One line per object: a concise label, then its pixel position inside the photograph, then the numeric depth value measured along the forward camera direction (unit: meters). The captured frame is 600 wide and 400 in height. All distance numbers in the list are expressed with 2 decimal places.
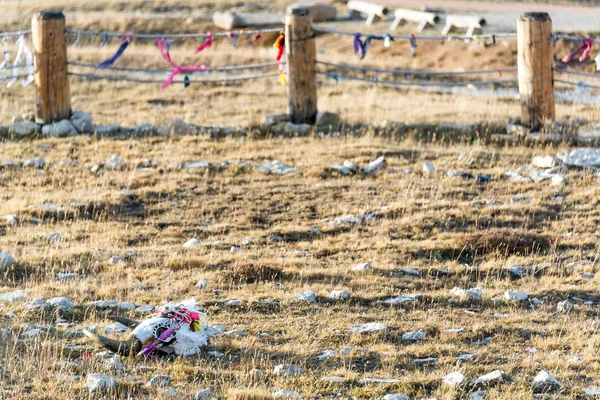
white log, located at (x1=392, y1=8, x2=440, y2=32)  50.62
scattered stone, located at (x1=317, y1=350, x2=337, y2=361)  12.81
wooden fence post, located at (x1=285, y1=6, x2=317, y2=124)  27.11
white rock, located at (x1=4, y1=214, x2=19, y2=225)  20.02
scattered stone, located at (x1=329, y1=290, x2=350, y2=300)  15.30
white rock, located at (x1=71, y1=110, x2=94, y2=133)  27.67
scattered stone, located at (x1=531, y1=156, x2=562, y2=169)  23.04
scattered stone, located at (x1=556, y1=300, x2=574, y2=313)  14.89
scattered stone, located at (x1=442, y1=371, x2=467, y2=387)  11.78
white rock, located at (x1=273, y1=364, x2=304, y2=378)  12.16
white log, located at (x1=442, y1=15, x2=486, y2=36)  46.25
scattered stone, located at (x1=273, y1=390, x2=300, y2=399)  11.39
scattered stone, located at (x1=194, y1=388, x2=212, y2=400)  11.41
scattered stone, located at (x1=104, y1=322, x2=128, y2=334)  13.59
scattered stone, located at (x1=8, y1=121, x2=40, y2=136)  27.45
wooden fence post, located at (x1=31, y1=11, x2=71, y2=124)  27.22
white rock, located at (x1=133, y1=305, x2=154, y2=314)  14.59
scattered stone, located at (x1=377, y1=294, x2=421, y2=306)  15.16
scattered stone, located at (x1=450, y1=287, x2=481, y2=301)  15.36
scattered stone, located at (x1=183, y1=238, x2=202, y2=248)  18.55
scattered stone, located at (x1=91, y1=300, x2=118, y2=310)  14.84
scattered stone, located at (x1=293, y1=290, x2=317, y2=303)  15.17
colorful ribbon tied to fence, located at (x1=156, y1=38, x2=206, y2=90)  28.57
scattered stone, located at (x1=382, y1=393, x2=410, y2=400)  11.43
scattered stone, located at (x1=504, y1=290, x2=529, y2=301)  15.28
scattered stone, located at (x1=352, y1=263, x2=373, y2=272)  16.83
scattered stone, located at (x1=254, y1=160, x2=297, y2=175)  23.47
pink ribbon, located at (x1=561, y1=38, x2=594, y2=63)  24.88
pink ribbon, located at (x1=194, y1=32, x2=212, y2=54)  27.55
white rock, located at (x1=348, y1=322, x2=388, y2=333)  13.72
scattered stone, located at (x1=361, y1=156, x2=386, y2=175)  23.37
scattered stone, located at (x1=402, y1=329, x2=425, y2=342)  13.59
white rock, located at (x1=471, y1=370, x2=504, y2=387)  11.86
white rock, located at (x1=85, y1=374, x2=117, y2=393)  11.34
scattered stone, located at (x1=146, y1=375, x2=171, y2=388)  11.74
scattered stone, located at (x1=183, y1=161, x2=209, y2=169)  23.73
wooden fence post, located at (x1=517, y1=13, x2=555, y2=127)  25.05
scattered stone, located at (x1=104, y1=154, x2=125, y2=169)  24.20
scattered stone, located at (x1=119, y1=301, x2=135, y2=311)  14.72
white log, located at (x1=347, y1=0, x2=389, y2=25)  54.75
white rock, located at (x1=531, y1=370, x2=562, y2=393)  11.75
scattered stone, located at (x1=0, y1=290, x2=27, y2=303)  14.90
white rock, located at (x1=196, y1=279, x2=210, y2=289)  15.83
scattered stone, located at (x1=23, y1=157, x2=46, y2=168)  24.36
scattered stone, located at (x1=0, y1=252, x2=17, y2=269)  16.56
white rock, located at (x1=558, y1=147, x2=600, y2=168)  23.08
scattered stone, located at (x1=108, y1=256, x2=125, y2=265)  17.19
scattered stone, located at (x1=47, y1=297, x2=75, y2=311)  14.66
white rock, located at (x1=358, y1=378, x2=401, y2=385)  11.91
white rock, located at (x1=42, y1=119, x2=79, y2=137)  27.28
